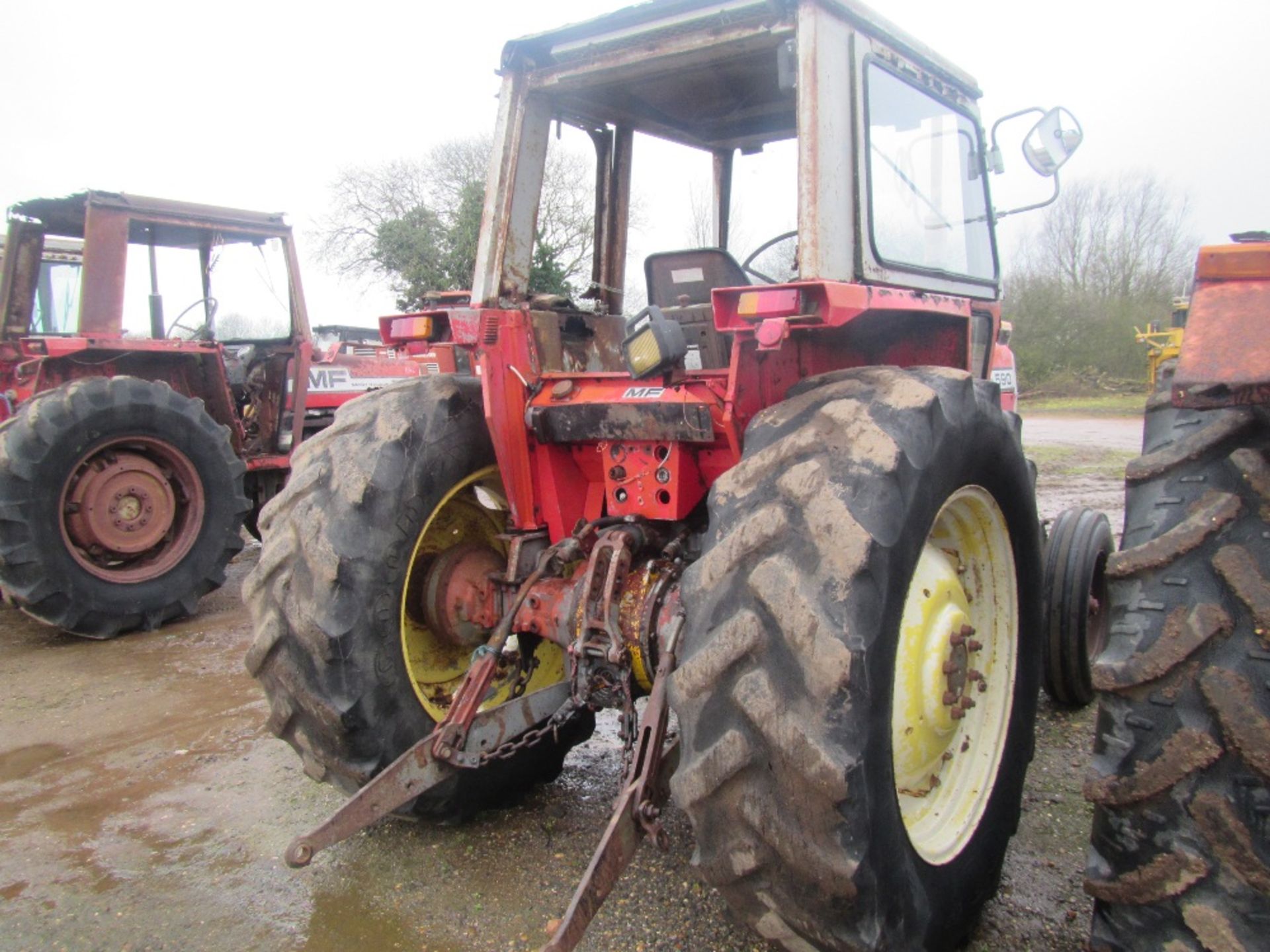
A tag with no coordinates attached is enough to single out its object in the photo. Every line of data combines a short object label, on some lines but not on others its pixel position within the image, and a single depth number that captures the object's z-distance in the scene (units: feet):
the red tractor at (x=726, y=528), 6.23
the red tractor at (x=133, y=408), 18.79
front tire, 12.60
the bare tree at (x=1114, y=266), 90.94
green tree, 61.67
